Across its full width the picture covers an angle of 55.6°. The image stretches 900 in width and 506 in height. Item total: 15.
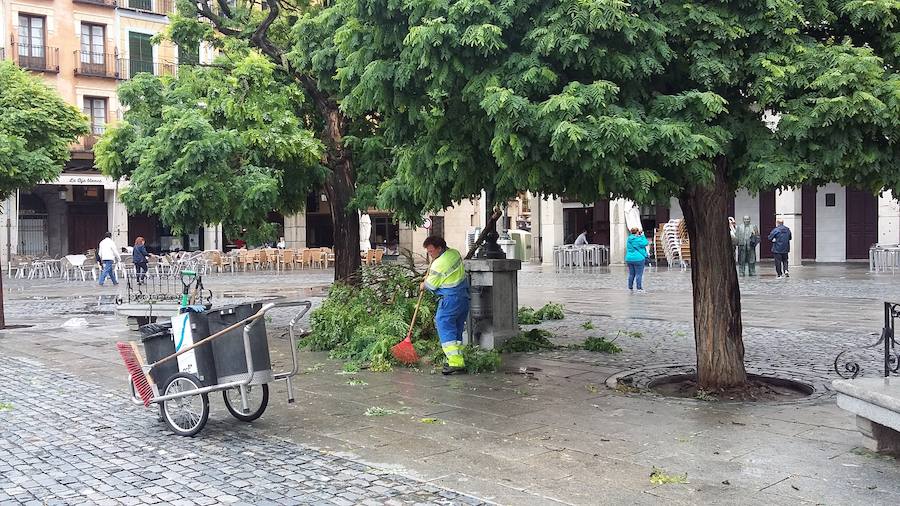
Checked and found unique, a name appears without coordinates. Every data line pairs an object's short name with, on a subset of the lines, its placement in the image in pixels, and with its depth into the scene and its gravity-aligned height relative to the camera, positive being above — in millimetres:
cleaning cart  6398 -905
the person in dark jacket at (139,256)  24375 -312
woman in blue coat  18111 -367
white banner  34562 +2712
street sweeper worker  8883 -569
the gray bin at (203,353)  6477 -827
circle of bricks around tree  7629 -1376
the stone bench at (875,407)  5188 -1088
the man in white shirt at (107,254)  24391 -244
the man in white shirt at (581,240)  30322 -43
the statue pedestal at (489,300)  10336 -729
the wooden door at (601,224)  33438 +571
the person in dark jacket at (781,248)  22406 -319
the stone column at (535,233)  36344 +281
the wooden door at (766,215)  30561 +761
